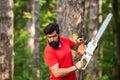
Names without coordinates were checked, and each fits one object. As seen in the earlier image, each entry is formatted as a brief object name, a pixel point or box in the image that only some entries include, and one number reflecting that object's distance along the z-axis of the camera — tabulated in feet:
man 24.04
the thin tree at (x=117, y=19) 79.99
